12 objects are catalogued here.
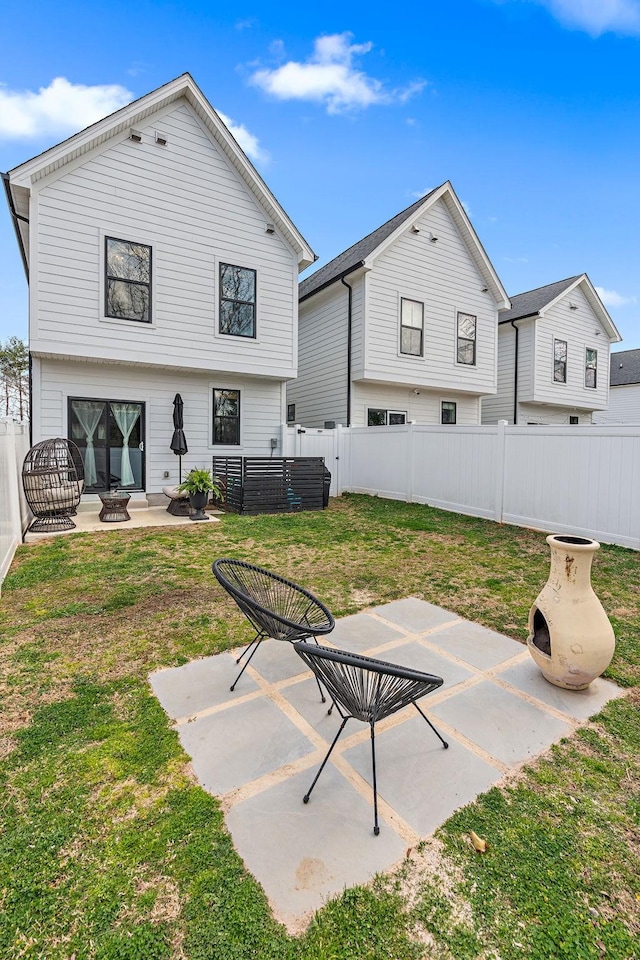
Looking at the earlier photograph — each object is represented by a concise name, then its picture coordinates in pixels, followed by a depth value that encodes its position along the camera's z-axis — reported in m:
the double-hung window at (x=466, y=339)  14.18
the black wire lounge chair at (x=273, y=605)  2.48
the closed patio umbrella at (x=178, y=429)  10.00
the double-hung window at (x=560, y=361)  16.67
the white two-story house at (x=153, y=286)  8.61
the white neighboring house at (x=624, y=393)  24.92
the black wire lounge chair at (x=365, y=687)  1.87
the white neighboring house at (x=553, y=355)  16.22
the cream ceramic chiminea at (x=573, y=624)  2.73
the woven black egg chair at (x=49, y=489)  7.68
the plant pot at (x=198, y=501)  8.73
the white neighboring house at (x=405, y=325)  12.49
